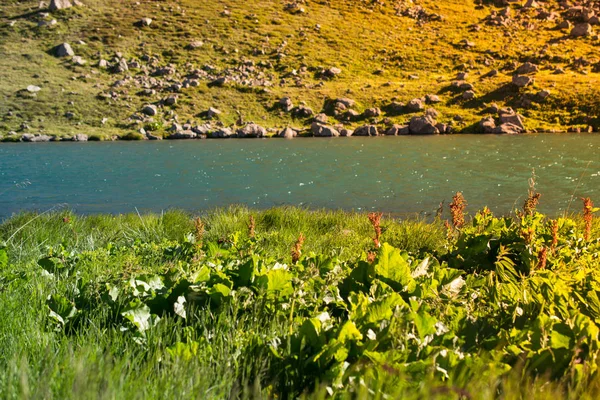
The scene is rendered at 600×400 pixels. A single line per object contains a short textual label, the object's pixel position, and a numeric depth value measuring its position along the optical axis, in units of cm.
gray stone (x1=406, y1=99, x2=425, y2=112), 6862
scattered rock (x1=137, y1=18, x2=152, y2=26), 9556
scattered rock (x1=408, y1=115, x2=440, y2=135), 6078
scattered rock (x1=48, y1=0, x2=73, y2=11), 9669
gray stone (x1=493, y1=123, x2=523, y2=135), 5875
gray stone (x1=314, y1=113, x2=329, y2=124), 6500
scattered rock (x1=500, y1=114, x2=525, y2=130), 6025
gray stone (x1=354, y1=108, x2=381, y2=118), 6761
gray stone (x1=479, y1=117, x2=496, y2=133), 6006
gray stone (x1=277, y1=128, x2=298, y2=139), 5941
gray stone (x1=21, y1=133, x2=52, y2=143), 5578
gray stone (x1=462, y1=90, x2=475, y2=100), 7194
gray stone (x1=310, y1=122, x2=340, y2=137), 6053
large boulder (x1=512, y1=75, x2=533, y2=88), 7331
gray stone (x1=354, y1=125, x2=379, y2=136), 6100
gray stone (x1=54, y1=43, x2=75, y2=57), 8244
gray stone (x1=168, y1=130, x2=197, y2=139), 5969
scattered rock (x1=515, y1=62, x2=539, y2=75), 8081
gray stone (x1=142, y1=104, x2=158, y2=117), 6650
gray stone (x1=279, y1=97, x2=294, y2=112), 6969
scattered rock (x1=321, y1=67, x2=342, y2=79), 8294
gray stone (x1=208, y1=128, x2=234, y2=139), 6075
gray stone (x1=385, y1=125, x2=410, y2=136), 6056
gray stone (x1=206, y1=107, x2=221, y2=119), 6691
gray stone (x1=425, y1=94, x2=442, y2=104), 7162
